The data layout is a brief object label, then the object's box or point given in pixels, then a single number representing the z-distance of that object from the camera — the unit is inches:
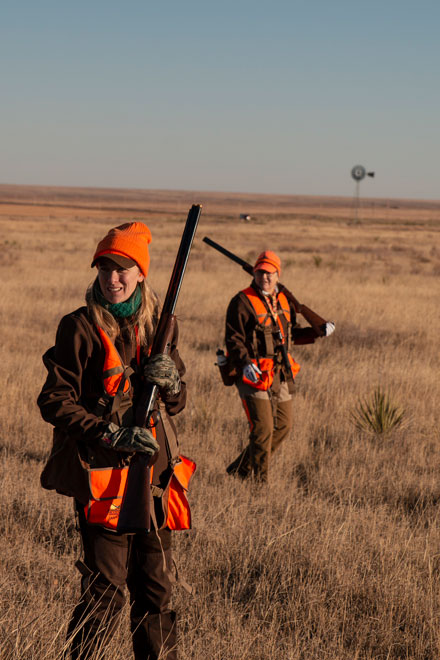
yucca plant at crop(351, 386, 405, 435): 535.5
